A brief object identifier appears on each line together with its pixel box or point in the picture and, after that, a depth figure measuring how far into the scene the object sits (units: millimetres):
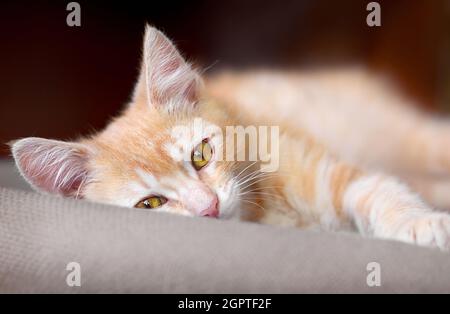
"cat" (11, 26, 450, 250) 510
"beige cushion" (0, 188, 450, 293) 458
